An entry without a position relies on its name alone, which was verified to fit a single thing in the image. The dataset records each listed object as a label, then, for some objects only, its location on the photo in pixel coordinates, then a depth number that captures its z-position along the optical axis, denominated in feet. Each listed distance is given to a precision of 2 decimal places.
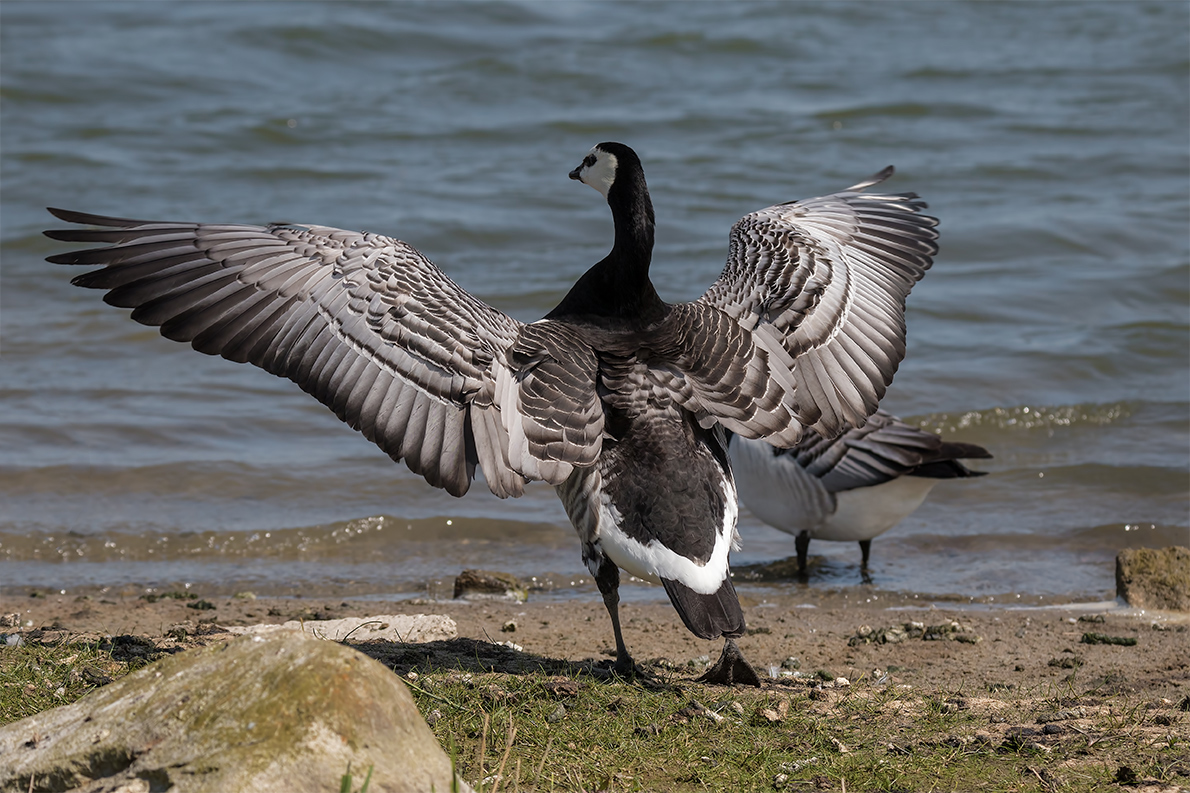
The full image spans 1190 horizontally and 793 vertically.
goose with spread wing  33.50
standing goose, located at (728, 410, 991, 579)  53.88
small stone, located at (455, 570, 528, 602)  49.19
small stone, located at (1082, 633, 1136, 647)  42.09
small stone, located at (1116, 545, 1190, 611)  46.47
